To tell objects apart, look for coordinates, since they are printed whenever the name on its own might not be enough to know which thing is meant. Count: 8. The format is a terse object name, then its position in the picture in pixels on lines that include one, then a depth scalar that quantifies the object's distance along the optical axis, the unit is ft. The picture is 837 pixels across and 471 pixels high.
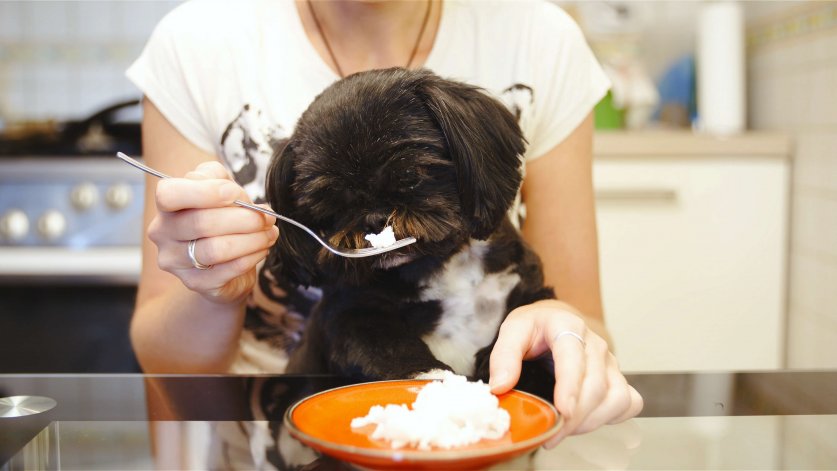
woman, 4.07
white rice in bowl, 1.98
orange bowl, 1.82
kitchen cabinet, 7.43
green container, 8.38
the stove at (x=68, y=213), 7.44
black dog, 2.83
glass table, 2.18
